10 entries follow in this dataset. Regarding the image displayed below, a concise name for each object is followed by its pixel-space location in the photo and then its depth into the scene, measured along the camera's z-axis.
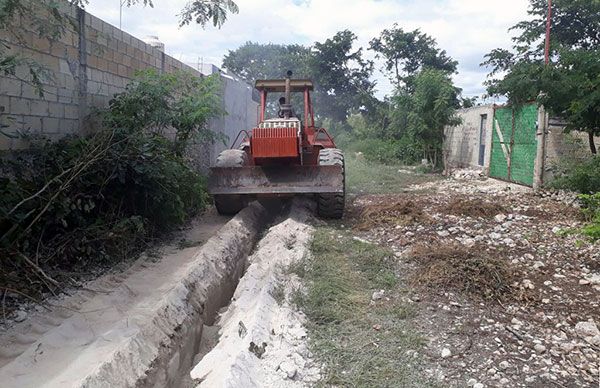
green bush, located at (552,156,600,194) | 7.96
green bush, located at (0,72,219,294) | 4.30
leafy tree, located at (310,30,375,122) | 32.38
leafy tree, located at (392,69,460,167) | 15.95
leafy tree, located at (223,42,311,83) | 44.59
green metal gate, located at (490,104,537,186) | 10.77
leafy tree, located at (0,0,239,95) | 4.12
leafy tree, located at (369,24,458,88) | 30.50
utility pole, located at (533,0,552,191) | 10.09
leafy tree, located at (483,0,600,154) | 8.27
